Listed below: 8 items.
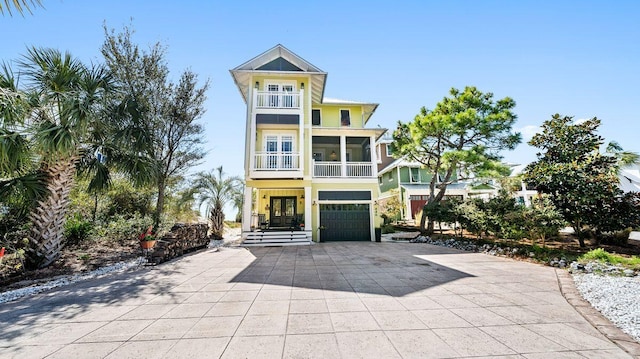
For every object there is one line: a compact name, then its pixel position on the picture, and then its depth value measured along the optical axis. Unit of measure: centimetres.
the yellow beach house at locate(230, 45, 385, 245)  1252
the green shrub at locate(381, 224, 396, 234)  1800
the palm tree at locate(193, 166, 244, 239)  1449
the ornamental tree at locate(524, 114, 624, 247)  730
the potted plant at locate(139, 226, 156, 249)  874
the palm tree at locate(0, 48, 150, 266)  573
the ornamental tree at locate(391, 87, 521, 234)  1220
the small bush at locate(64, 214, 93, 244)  854
